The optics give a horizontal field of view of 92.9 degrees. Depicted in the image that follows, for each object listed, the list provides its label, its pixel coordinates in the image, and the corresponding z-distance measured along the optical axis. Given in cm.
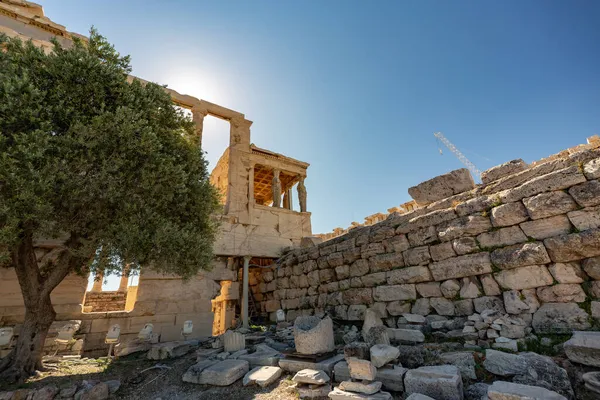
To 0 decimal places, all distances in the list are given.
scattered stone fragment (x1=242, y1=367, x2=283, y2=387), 488
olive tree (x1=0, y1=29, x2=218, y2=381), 536
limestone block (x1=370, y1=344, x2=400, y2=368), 423
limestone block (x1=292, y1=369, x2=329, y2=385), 432
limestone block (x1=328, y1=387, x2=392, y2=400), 368
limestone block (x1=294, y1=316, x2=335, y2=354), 538
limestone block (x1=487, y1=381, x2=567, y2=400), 288
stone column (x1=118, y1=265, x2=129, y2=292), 1673
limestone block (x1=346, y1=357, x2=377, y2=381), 400
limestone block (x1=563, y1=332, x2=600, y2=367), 346
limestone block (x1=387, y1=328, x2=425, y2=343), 552
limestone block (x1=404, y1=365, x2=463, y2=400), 348
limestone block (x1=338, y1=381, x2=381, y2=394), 383
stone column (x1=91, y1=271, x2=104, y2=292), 1603
